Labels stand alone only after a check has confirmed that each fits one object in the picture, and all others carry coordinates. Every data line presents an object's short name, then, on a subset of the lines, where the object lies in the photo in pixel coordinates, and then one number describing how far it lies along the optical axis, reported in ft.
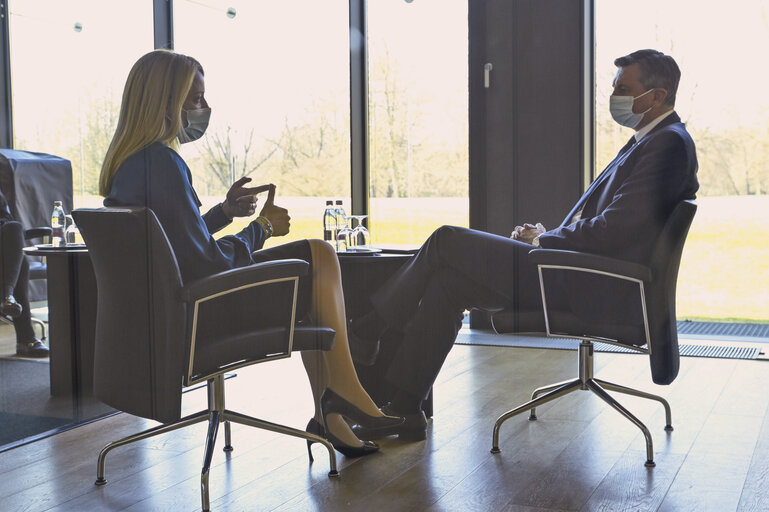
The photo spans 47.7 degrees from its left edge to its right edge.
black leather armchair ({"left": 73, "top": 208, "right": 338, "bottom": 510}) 6.85
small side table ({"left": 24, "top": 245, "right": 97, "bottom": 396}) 9.37
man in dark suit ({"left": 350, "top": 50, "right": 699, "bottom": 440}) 8.33
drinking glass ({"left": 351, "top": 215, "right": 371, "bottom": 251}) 10.24
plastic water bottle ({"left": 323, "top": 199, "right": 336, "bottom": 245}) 9.77
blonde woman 7.23
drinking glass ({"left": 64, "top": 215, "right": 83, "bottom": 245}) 8.45
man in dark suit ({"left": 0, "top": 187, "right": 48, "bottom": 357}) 8.57
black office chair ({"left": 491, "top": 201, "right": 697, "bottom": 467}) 8.01
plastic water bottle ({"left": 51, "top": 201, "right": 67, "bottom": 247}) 8.82
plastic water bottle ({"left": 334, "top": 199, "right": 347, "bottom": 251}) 9.76
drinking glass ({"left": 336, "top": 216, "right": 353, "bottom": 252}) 9.75
